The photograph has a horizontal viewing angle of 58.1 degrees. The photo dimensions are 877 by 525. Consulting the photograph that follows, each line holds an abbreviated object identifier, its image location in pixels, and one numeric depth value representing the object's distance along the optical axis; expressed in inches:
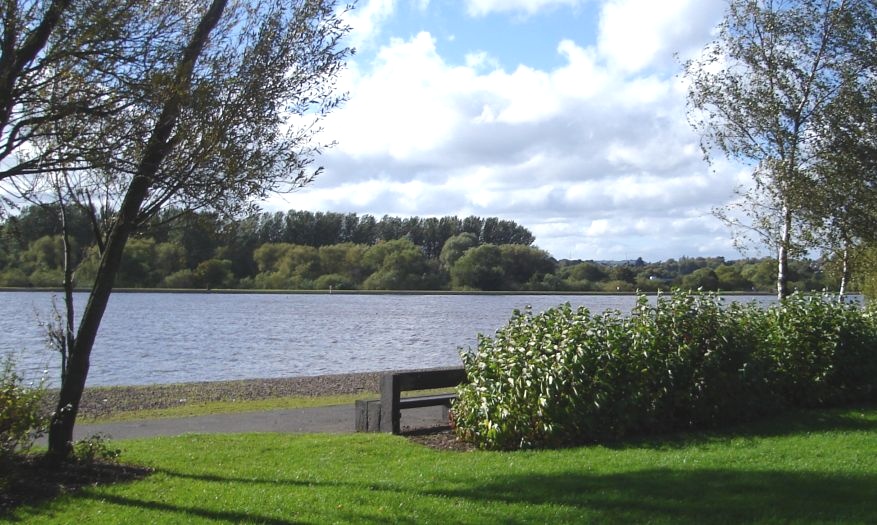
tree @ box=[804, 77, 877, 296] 638.5
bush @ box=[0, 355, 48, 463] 303.9
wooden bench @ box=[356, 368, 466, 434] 459.2
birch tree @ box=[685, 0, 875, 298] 658.2
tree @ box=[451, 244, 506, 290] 3560.5
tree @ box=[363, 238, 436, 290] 3727.9
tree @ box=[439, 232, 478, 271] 4060.0
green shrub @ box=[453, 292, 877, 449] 407.5
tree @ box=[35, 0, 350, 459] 297.0
